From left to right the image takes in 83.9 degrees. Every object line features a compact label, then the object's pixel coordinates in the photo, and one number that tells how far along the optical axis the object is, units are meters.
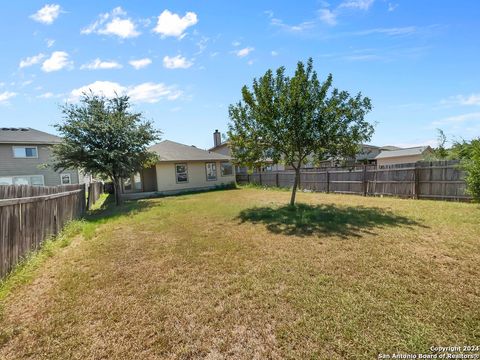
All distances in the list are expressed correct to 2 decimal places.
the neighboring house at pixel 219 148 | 28.41
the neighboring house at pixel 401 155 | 29.13
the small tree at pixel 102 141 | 13.24
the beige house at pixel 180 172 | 20.06
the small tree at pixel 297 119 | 9.68
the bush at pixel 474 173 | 8.23
